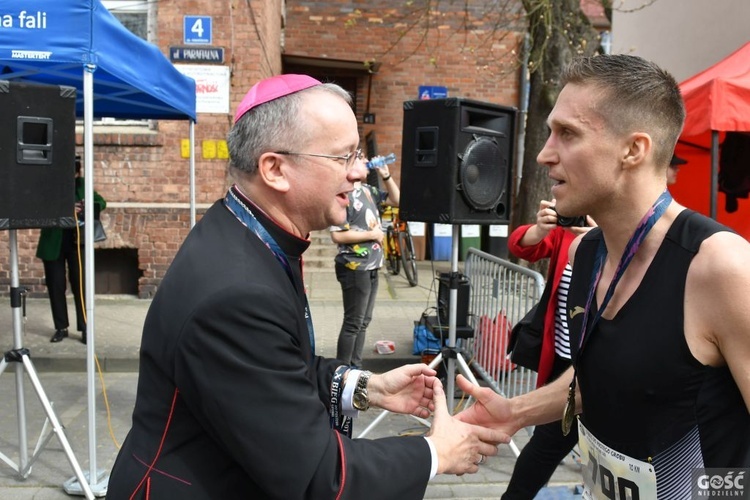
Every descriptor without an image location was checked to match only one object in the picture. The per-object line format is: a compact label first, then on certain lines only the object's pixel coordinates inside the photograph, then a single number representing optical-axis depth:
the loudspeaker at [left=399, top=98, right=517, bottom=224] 4.36
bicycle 10.82
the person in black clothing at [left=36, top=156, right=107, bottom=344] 6.78
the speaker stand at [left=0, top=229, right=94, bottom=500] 3.73
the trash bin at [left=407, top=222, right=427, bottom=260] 13.38
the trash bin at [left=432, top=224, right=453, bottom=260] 12.94
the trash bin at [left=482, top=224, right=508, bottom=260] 13.12
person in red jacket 3.18
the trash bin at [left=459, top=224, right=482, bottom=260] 11.98
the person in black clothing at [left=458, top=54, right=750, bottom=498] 1.47
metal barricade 4.67
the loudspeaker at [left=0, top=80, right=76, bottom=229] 3.47
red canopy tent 4.49
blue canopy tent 3.83
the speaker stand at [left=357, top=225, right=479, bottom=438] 4.53
